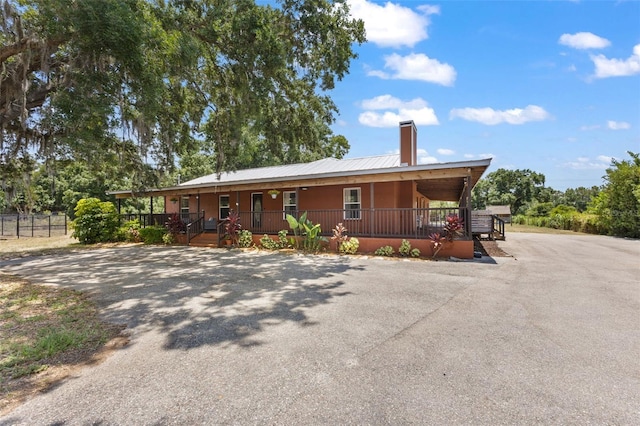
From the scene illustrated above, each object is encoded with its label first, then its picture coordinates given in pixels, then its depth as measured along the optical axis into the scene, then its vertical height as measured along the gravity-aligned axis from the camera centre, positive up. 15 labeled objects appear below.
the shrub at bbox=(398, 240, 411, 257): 10.26 -1.09
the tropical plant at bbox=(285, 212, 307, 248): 12.07 -0.43
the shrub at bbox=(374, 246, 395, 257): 10.46 -1.21
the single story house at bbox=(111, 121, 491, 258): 10.23 +1.00
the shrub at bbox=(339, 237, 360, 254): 11.09 -1.09
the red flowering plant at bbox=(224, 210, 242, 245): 13.48 -0.51
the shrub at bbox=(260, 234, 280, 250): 12.45 -1.10
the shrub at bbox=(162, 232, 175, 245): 14.82 -1.08
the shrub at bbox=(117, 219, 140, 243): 15.66 -0.83
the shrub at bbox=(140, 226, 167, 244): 15.04 -0.90
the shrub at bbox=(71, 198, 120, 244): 15.29 -0.30
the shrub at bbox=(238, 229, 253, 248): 13.23 -0.98
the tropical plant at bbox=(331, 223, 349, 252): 11.45 -0.75
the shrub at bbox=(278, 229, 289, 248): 12.49 -0.99
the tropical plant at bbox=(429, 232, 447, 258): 9.81 -0.84
